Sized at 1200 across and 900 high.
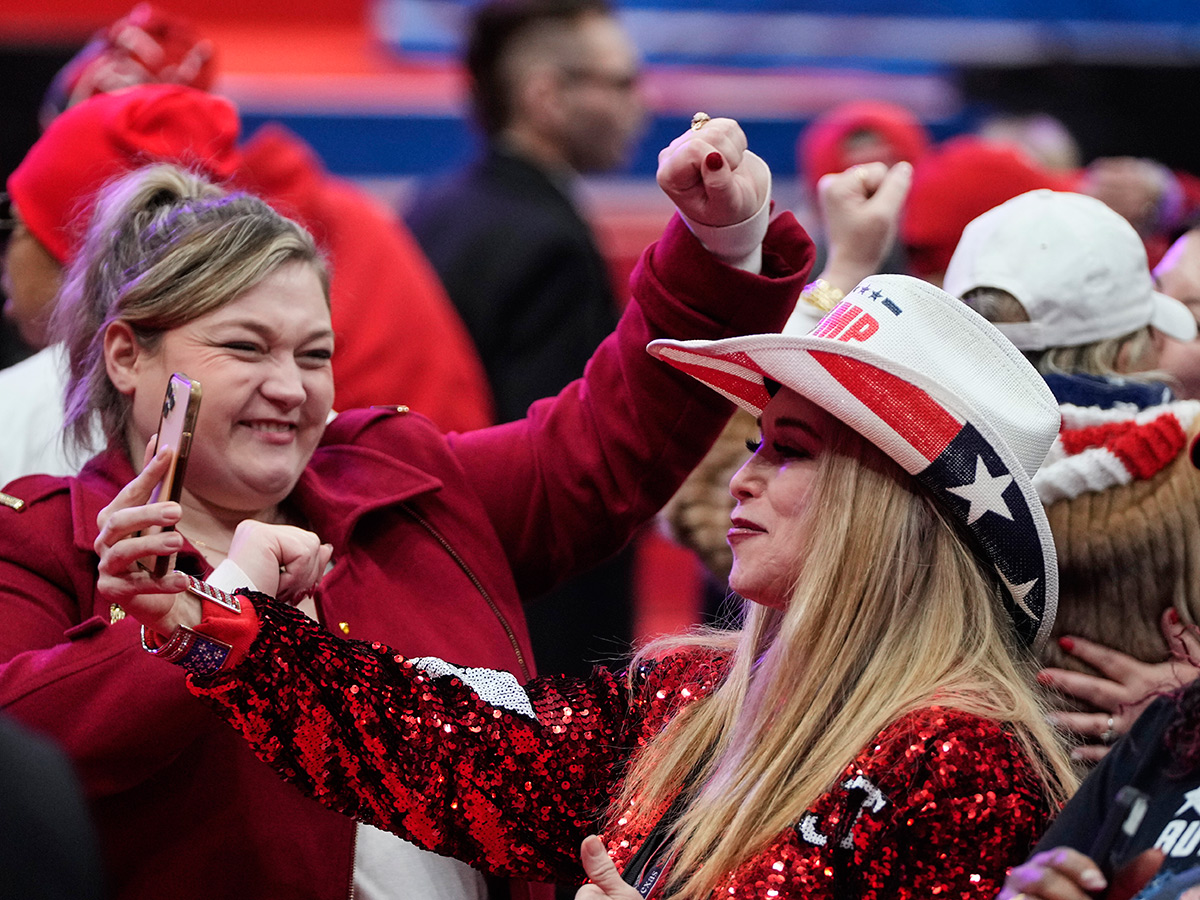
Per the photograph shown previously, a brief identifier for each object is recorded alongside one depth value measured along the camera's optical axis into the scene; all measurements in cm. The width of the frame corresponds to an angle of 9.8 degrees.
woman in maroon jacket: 595
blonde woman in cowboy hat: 579
